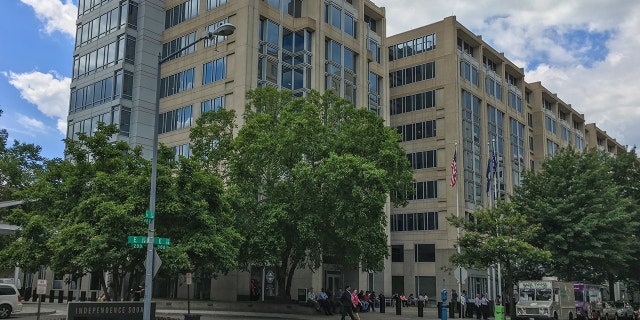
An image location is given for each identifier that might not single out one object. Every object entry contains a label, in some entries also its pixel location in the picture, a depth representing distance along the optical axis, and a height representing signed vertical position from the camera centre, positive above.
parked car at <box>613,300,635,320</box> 48.97 -3.70
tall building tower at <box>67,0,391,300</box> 48.88 +17.44
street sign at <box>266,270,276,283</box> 46.84 -1.09
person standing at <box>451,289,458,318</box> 39.78 -2.35
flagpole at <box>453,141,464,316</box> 33.12 -0.56
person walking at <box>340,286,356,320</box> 28.14 -1.83
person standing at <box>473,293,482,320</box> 38.30 -2.66
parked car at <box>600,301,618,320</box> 44.50 -3.41
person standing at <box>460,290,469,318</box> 40.38 -2.77
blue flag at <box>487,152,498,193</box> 41.28 +6.53
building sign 20.03 -1.69
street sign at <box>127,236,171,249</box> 18.19 +0.58
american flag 40.86 +5.85
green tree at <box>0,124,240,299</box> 22.81 +1.79
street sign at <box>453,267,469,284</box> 32.91 -0.56
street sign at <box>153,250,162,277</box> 18.37 -0.04
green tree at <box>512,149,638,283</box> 40.94 +3.39
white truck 35.09 -2.10
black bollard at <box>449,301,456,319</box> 39.38 -3.00
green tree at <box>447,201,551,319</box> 34.66 +1.36
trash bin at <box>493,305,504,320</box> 30.62 -2.41
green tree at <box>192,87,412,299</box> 31.19 +4.27
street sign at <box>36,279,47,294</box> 21.42 -0.96
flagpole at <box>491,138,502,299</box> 39.93 +6.47
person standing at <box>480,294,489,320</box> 38.69 -2.77
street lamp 17.59 +0.78
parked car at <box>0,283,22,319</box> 29.00 -1.97
